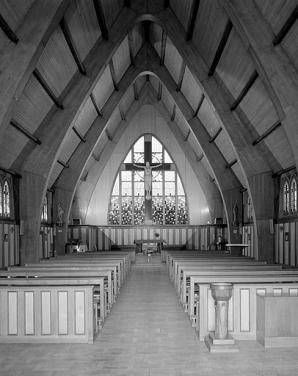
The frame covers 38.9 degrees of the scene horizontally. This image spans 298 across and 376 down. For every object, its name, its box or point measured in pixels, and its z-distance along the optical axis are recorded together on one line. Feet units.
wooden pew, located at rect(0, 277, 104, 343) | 19.84
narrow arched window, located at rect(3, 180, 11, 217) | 42.27
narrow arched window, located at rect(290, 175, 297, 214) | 41.93
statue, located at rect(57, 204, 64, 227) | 57.72
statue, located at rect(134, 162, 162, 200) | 76.43
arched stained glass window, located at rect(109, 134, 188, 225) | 79.61
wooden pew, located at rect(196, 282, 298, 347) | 20.35
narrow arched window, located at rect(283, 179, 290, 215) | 43.65
